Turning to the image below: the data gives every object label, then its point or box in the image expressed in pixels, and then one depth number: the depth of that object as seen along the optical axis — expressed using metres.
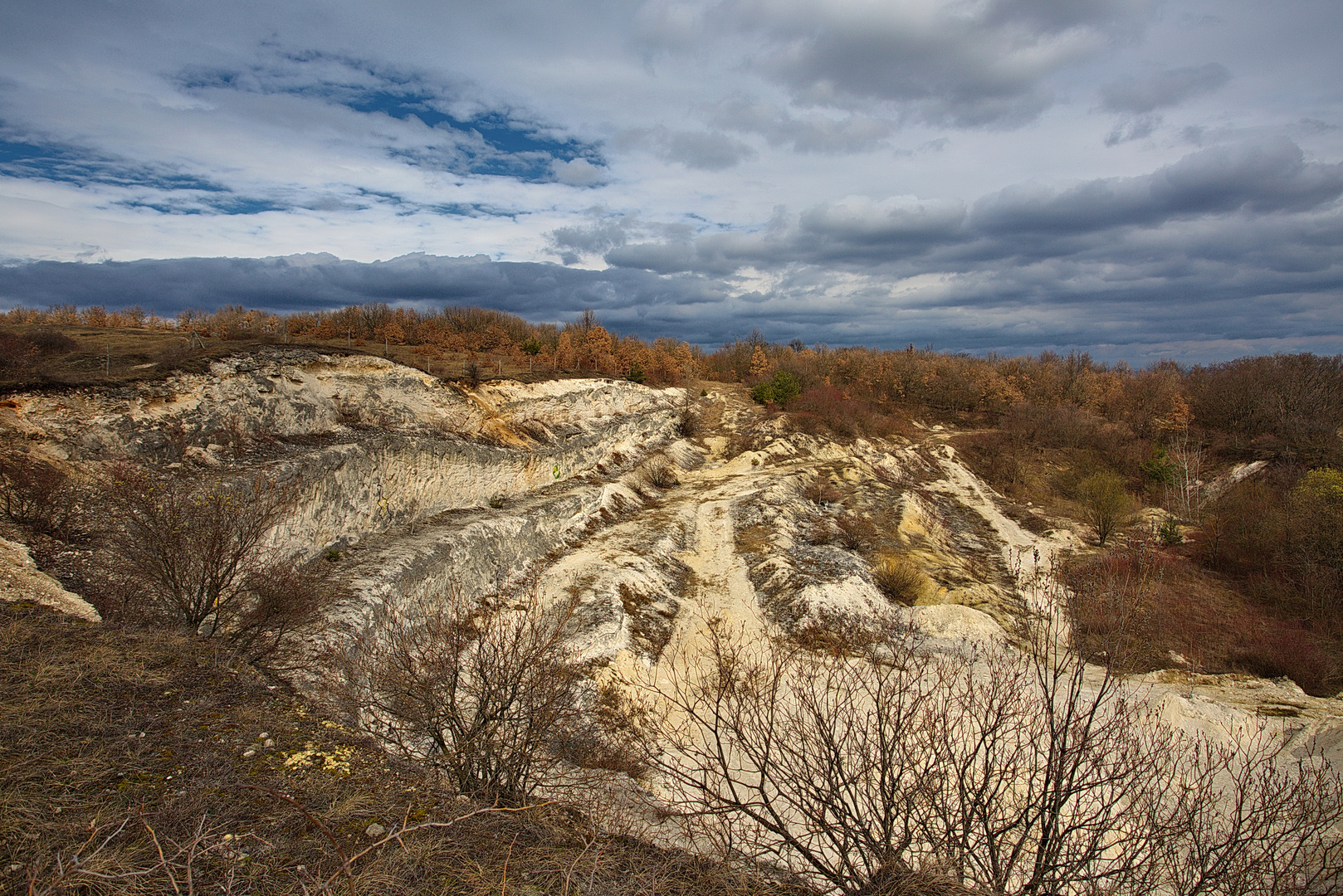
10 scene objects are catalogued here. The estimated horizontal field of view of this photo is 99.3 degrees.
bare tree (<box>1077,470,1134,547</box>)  34.41
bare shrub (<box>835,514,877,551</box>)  29.84
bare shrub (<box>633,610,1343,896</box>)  5.52
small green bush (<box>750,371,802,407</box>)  58.00
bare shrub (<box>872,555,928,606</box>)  25.20
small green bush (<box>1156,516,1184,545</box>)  33.72
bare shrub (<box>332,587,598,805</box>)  8.55
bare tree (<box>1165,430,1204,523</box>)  39.44
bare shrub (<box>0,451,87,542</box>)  13.05
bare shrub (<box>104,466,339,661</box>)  10.77
